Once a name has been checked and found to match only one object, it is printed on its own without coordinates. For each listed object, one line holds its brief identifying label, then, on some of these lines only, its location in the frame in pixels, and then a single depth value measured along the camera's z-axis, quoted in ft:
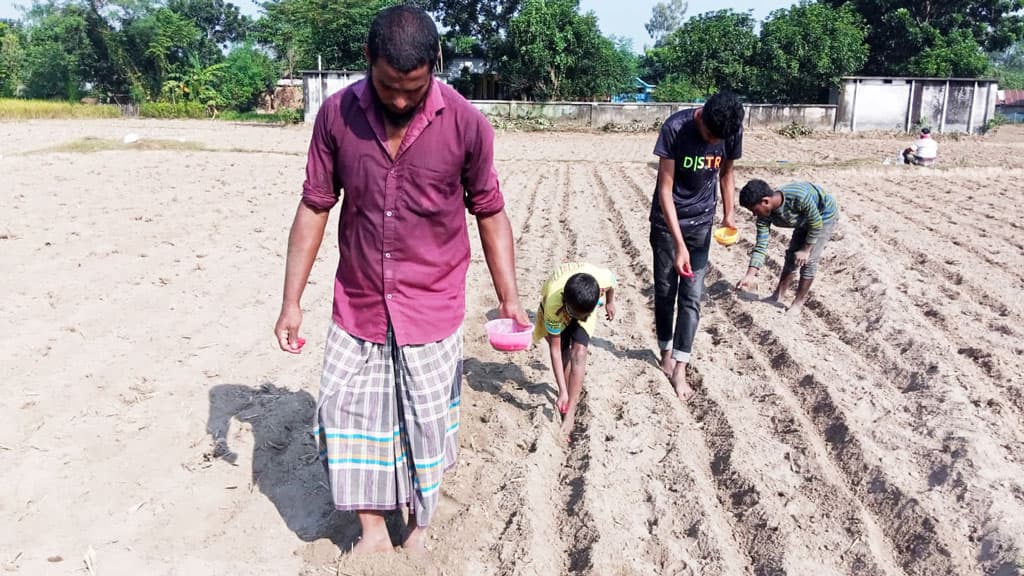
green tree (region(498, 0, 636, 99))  100.94
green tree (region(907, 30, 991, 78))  96.73
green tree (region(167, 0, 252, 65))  169.27
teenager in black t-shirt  14.07
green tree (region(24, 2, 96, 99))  139.85
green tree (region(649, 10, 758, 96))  102.32
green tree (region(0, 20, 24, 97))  142.31
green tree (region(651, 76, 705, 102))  103.71
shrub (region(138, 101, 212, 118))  116.67
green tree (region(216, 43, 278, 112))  127.54
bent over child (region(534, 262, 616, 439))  13.33
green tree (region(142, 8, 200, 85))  134.00
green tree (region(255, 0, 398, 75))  112.88
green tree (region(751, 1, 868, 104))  95.40
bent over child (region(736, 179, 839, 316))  19.53
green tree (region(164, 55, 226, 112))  124.06
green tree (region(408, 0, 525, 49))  120.37
